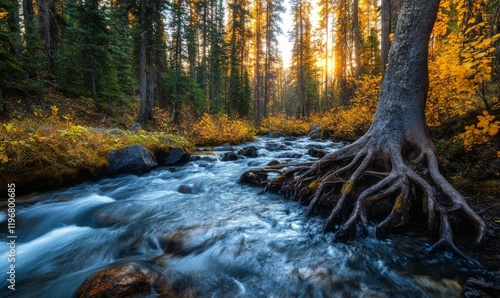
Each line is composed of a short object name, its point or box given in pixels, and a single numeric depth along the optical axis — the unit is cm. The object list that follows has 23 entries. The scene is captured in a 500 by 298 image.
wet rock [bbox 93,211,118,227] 486
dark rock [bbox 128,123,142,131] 1165
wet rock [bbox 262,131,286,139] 2071
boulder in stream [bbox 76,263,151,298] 239
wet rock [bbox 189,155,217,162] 1023
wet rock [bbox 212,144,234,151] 1303
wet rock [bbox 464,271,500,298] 232
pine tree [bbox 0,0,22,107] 713
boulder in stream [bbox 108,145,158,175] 767
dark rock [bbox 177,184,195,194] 689
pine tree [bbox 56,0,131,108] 1203
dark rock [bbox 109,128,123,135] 902
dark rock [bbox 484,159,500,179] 440
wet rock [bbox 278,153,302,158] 1022
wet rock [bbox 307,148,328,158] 1006
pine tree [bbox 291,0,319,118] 2386
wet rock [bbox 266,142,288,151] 1266
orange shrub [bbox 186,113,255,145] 1439
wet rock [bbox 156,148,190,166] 961
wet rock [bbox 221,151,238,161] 1016
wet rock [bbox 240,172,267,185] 679
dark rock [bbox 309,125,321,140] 1715
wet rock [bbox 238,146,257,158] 1092
